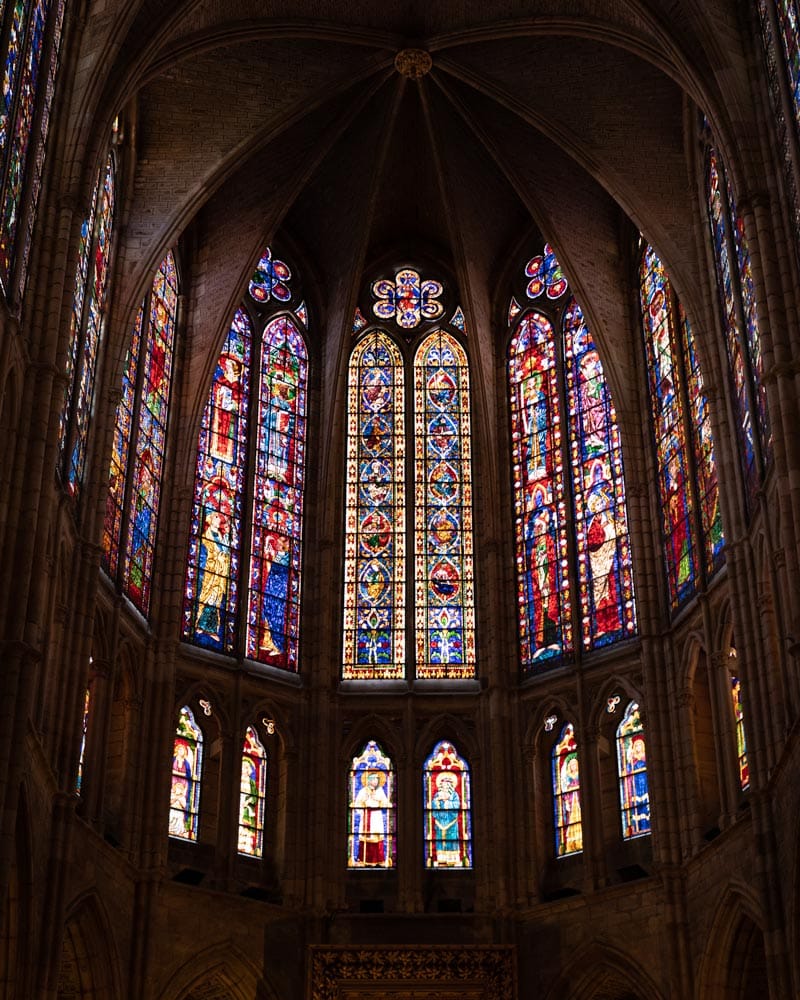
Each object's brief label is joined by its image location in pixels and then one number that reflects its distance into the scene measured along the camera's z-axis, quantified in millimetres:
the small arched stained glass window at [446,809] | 22688
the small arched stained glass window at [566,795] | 22344
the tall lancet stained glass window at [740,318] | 19625
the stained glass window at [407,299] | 27203
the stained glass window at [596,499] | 23406
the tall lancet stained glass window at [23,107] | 16781
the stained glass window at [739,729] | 19945
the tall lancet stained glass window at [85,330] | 19938
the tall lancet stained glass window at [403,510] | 24484
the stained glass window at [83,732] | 20031
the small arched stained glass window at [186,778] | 21797
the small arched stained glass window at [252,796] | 22359
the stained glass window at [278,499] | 24141
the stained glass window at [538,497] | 24016
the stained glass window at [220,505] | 23547
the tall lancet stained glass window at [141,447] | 21938
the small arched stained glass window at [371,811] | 22672
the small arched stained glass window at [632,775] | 21766
